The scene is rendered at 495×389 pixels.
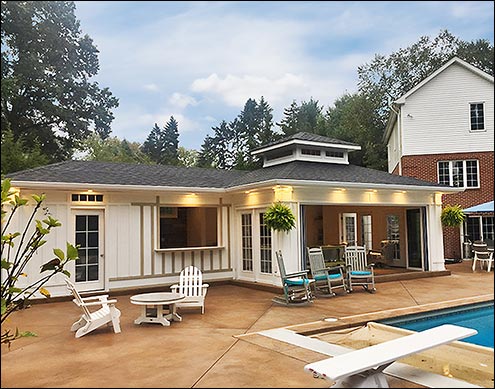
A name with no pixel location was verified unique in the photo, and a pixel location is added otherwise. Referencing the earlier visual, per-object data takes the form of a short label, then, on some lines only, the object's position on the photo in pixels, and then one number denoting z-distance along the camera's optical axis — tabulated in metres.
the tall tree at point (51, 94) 13.41
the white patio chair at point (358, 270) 8.62
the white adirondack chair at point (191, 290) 6.88
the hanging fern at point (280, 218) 8.40
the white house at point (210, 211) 8.67
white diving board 2.61
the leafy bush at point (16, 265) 2.84
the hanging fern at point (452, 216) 10.79
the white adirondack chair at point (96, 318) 5.48
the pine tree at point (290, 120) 24.91
